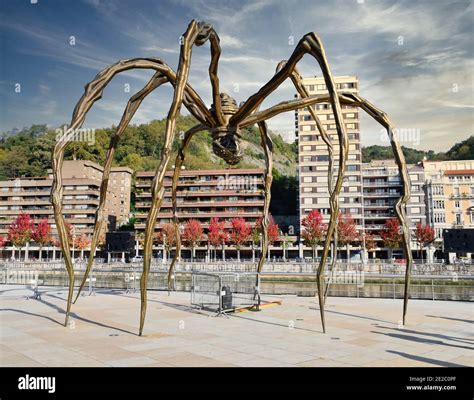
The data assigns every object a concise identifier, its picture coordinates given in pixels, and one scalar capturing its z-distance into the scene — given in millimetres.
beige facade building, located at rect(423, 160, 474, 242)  72625
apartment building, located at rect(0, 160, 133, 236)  84250
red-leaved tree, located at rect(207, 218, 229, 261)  73062
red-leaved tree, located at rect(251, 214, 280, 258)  70562
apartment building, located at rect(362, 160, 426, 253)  76188
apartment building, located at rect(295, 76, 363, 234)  74812
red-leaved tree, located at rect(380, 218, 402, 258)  65312
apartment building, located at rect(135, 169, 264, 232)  81688
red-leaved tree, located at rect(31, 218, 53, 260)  70438
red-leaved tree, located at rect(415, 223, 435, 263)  67938
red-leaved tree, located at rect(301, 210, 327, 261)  65312
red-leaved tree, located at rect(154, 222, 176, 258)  71812
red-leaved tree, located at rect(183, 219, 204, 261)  72625
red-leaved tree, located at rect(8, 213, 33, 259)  68438
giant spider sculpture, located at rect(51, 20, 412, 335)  7629
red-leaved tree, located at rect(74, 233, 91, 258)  75238
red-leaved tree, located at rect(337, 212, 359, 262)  64625
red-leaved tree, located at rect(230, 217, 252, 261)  71500
